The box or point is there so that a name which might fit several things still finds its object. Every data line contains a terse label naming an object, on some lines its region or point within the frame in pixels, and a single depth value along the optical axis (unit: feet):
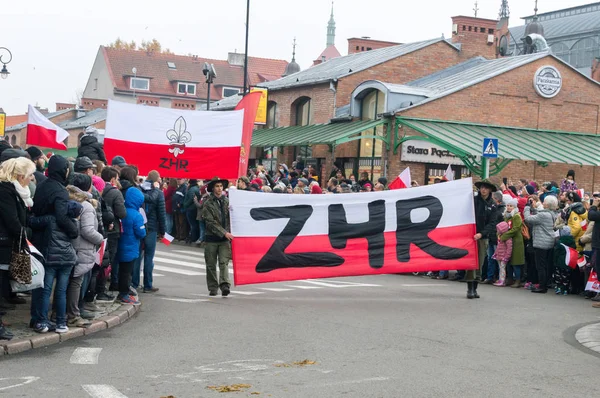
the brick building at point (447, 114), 109.91
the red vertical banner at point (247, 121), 60.59
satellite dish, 154.46
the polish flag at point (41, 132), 69.00
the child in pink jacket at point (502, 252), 59.31
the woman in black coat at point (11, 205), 30.68
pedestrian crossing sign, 74.95
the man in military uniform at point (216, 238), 46.96
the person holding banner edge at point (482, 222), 50.11
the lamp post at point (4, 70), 125.79
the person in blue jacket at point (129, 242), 42.16
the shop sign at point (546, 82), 119.65
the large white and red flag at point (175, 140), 57.11
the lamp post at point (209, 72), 114.11
